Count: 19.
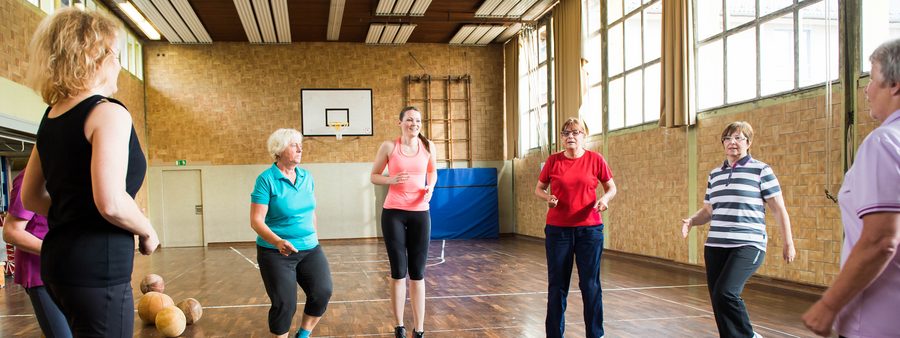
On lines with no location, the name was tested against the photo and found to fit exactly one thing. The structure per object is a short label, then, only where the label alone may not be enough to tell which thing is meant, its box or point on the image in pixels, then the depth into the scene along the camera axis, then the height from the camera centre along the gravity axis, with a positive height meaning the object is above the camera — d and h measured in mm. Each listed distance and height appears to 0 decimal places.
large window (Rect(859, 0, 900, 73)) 6227 +1292
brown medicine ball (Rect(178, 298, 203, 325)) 5691 -1223
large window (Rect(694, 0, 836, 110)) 6941 +1331
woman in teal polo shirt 3818 -396
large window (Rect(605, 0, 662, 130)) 10391 +1702
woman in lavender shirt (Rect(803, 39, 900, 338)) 1406 -160
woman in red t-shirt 4223 -491
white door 16766 -1025
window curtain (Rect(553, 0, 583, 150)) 12625 +2097
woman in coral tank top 4594 -339
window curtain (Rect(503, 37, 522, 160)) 16641 +1737
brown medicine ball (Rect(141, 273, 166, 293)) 6789 -1183
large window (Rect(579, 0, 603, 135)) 12203 +1767
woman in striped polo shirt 3658 -369
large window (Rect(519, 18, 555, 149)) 14875 +1872
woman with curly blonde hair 1670 -17
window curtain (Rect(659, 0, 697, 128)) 8961 +1323
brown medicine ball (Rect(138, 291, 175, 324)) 5566 -1153
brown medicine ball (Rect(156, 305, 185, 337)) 5172 -1213
